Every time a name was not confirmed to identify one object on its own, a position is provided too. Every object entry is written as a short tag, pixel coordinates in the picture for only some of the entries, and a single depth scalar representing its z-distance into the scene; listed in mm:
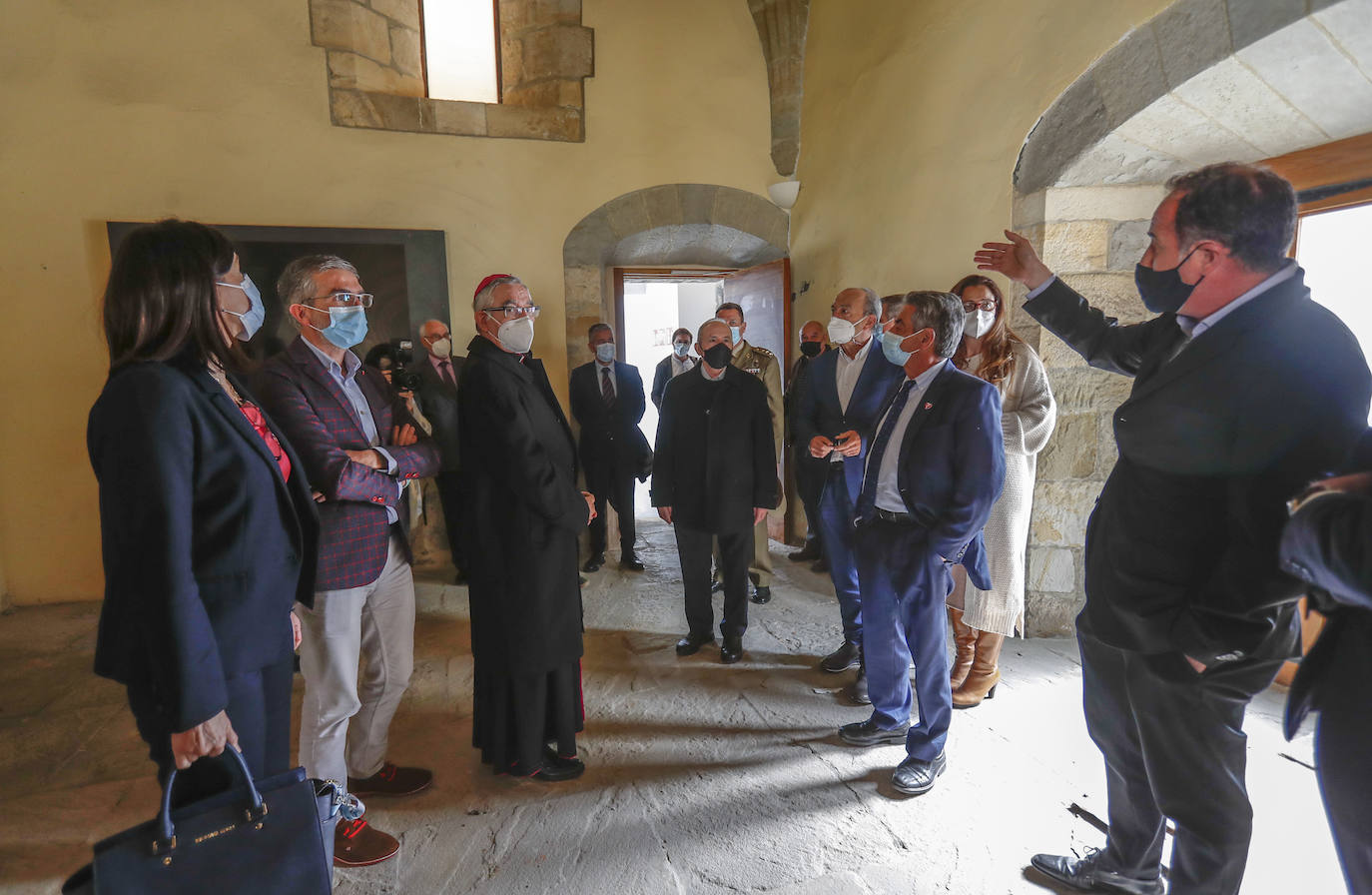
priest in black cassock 2074
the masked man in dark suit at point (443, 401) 3916
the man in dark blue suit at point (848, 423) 3057
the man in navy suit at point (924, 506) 2117
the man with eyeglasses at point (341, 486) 1835
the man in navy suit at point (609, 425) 4715
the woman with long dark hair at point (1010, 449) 2689
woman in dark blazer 1208
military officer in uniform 4121
